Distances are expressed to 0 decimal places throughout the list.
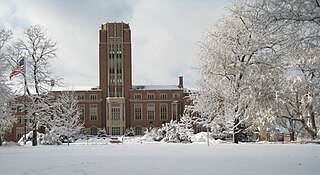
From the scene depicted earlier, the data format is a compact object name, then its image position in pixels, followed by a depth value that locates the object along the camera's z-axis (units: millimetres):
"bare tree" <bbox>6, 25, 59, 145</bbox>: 37375
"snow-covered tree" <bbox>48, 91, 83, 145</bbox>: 40656
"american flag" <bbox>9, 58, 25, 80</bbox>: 36553
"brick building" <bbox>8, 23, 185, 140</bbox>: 88812
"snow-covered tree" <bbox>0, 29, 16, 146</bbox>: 36719
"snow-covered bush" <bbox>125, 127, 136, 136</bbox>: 84375
